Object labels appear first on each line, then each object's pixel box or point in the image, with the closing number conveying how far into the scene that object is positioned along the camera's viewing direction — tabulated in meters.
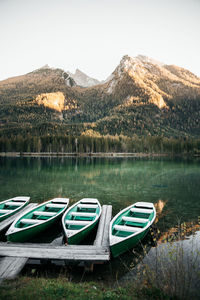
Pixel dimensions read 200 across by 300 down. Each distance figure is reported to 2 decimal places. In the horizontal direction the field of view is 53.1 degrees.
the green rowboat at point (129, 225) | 10.34
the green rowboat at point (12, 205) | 14.90
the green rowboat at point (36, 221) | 11.35
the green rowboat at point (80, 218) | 11.16
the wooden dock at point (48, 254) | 8.98
